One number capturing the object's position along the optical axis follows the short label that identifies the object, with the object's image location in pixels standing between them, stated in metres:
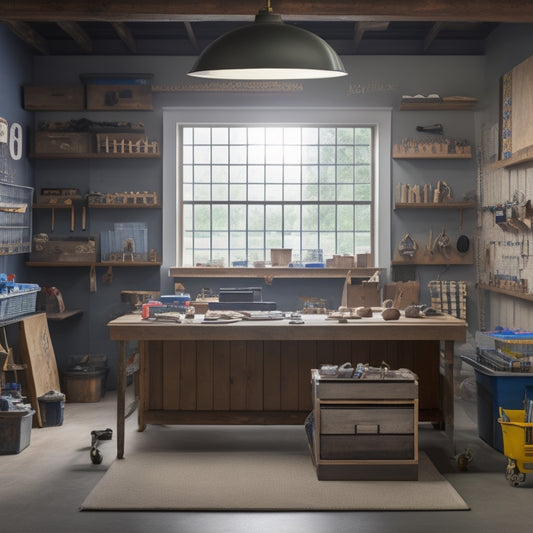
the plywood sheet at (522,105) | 6.95
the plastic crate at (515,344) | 5.97
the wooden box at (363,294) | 7.51
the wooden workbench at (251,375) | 6.23
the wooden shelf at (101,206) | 8.36
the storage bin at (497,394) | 5.86
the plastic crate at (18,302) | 6.69
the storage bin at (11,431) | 5.89
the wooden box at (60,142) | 8.39
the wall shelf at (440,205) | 8.36
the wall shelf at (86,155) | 8.37
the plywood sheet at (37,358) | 6.96
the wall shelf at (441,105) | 8.36
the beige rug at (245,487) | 4.69
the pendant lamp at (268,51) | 4.21
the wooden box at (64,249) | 8.45
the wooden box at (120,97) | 8.41
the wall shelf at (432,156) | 8.38
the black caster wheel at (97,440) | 5.61
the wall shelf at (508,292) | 6.87
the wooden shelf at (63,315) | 7.90
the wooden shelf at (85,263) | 8.36
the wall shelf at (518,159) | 6.83
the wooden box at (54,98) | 8.30
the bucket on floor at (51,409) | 6.85
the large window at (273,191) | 8.68
